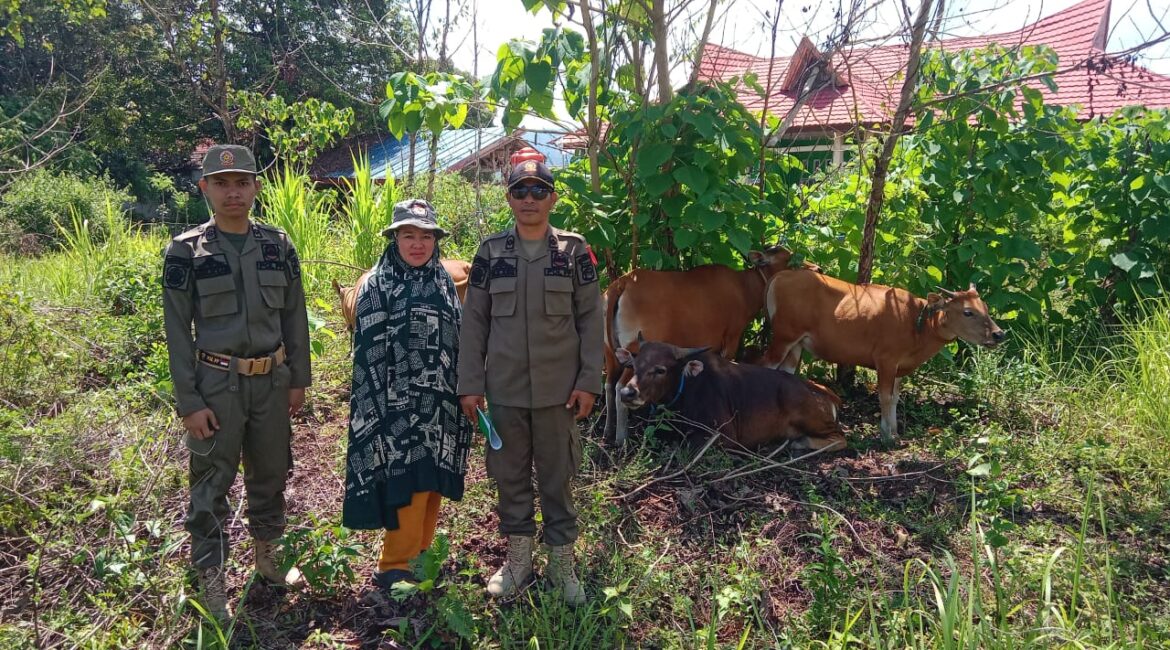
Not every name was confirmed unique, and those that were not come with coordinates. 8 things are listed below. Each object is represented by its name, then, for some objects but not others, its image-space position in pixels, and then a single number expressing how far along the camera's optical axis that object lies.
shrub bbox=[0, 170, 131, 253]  14.03
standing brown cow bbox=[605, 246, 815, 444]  5.64
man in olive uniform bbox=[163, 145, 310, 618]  3.36
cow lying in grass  5.42
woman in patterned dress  3.64
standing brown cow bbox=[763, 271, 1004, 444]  5.68
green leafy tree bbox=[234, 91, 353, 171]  9.62
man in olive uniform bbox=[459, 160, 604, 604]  3.59
